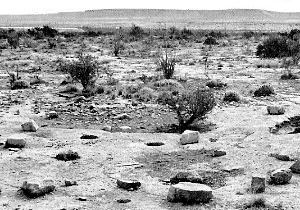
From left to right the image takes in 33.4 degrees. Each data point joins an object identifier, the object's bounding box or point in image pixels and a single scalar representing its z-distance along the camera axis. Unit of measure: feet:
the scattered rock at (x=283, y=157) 30.73
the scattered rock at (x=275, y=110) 43.42
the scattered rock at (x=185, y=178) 26.50
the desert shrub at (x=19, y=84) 59.20
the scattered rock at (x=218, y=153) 32.35
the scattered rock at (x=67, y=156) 31.81
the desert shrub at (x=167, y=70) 65.41
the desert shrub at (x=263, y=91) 53.62
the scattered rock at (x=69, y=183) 26.86
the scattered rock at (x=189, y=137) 35.42
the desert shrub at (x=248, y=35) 160.34
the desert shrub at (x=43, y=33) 157.50
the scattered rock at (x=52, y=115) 43.68
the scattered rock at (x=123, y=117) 43.65
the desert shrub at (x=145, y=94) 51.97
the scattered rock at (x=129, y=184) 26.55
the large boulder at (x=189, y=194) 24.12
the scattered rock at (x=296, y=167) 28.07
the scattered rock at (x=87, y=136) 36.91
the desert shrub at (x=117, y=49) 101.92
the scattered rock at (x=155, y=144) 35.29
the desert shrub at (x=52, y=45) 119.27
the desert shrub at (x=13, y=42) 116.94
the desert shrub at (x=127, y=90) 53.75
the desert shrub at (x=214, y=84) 60.29
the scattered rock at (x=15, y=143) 34.24
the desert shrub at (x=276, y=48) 93.35
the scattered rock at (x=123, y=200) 24.54
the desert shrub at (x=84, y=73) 57.11
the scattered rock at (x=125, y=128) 39.78
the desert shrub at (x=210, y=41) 131.83
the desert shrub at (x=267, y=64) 80.41
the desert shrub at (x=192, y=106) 40.37
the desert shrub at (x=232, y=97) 50.90
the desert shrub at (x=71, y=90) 57.36
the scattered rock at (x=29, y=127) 38.65
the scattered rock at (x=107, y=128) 39.65
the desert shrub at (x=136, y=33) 157.07
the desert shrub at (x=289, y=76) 66.33
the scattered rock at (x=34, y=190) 25.05
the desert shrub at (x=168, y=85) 58.20
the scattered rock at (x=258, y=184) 25.28
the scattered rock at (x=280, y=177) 26.48
